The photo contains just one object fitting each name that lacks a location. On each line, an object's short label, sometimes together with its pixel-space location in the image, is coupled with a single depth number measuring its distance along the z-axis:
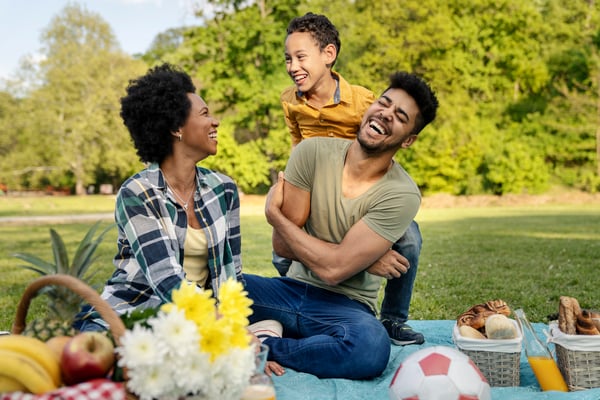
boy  4.45
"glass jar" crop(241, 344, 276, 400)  2.33
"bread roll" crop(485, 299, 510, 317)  3.69
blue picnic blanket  3.19
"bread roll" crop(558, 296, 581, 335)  3.39
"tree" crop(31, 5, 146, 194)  36.12
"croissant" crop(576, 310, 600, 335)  3.34
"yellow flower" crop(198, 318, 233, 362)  2.04
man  3.65
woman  3.24
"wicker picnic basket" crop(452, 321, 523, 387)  3.37
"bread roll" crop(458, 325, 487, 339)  3.51
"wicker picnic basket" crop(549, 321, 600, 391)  3.30
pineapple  2.34
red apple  2.11
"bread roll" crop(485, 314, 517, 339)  3.44
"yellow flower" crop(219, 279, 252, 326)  2.18
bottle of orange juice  3.38
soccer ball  2.70
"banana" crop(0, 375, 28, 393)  2.04
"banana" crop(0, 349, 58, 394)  2.02
